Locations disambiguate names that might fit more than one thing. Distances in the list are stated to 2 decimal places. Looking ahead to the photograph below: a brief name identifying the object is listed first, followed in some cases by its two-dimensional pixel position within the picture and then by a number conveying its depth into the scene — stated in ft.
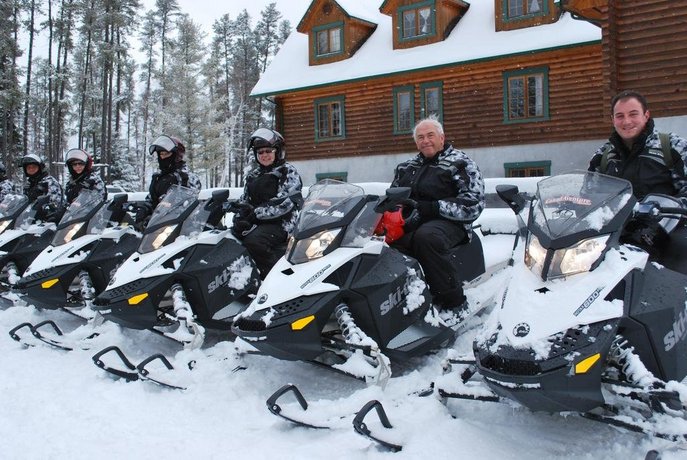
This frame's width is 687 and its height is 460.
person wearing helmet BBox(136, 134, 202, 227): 18.86
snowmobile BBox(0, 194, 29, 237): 22.01
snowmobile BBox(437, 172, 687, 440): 7.58
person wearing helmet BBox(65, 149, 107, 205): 22.30
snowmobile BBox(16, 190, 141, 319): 16.48
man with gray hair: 12.82
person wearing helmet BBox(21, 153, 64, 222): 23.72
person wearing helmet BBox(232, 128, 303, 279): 15.43
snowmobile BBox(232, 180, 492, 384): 10.68
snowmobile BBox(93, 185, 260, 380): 13.39
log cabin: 50.03
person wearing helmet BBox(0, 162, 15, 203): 28.40
